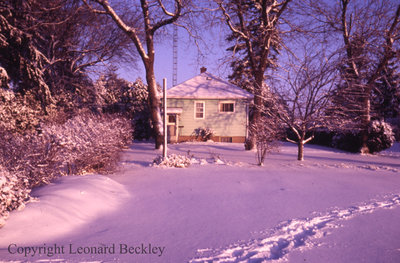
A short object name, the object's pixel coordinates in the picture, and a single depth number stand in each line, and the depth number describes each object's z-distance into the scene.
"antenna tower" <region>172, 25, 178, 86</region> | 34.65
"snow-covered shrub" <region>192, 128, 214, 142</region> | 20.75
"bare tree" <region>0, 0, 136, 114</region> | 8.01
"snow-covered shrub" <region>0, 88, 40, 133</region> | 10.34
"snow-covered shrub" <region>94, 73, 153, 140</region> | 23.38
